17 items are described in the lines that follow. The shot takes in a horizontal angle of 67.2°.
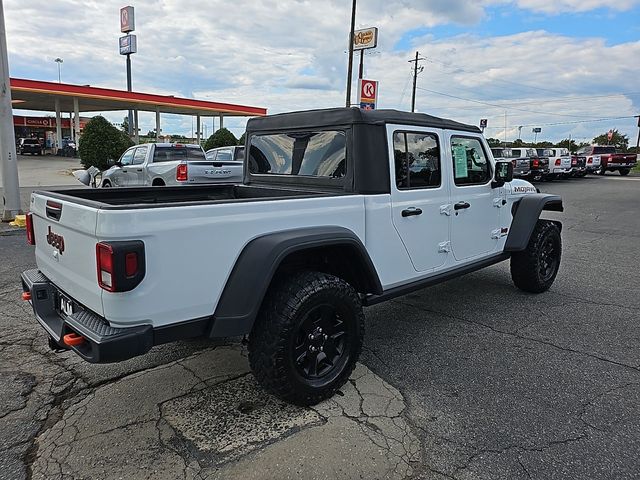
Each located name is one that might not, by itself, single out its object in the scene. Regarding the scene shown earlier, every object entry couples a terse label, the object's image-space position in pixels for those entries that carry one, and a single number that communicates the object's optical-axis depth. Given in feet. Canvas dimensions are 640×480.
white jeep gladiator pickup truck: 7.95
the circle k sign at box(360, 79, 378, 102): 60.18
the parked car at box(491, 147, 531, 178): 73.45
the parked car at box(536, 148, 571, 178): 80.74
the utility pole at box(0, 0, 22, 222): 30.78
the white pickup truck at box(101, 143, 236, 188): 37.22
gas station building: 105.19
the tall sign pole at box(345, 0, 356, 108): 73.82
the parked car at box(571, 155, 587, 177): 86.63
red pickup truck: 100.63
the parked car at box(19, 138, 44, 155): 129.70
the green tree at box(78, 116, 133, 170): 78.54
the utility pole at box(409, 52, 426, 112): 141.34
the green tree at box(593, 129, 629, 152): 200.62
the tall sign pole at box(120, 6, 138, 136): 135.99
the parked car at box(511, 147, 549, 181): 78.02
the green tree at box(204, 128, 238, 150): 103.40
